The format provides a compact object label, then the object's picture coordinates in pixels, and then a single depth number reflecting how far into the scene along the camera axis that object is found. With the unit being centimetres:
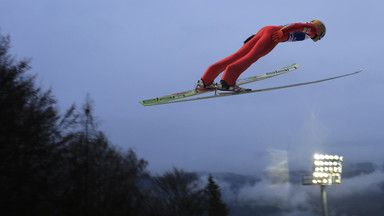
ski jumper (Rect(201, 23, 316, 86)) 732
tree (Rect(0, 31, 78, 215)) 1404
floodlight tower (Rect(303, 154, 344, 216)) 2730
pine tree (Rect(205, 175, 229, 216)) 4231
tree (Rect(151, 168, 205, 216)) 2962
